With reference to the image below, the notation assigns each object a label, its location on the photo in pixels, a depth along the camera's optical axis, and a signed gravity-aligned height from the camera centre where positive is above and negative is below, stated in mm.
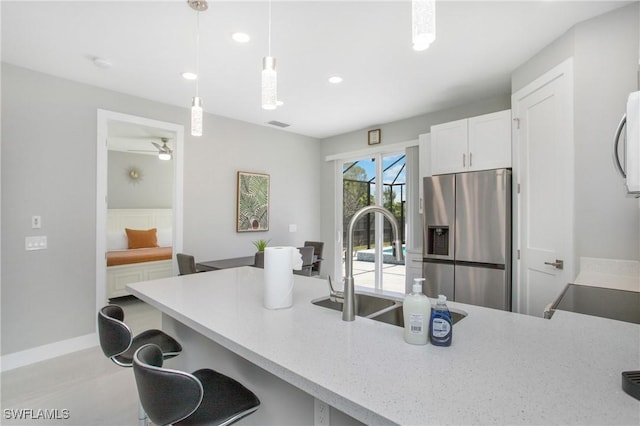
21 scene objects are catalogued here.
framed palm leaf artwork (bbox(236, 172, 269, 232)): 4395 +192
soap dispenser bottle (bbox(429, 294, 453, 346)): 998 -357
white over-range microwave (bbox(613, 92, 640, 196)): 901 +208
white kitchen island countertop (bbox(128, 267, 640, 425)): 688 -423
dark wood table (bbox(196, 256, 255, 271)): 3525 -564
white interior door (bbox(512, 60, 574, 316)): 2215 +225
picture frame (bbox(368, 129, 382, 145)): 4656 +1185
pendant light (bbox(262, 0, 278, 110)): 1396 +606
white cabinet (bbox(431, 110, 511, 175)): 2908 +719
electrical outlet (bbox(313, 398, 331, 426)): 1001 -641
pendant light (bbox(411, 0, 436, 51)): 933 +587
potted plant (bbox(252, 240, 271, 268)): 3377 -433
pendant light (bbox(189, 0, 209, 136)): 1893 +650
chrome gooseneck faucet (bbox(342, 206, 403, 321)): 1241 -171
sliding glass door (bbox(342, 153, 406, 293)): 4680 -50
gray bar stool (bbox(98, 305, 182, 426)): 1386 -602
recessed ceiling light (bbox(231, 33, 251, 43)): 2260 +1305
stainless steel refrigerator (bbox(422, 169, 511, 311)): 2768 -203
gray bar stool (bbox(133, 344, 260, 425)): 956 -578
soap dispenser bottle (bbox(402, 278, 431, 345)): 1025 -339
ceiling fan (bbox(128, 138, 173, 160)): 5164 +1083
